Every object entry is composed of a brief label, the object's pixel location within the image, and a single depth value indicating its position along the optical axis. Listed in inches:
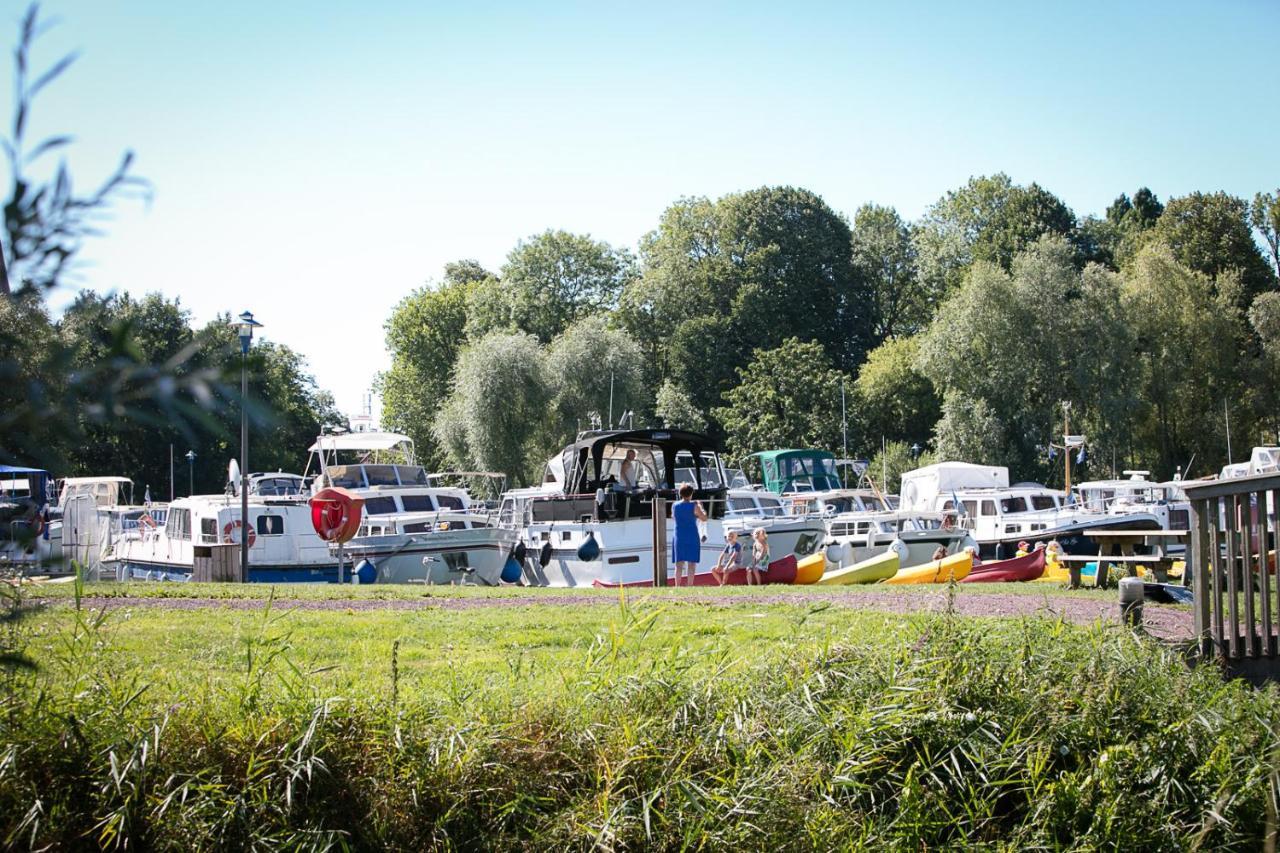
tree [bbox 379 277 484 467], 2955.2
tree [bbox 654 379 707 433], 2458.2
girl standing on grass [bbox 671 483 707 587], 853.2
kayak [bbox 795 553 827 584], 931.3
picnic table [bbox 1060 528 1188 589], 704.4
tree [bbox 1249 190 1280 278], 2583.7
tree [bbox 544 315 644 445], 2250.2
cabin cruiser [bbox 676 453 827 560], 1096.2
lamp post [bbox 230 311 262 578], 675.4
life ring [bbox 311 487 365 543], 927.0
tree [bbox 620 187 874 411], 2618.1
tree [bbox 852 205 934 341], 2886.3
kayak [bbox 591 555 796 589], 901.2
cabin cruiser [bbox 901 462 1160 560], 1227.9
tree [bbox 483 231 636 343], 2758.4
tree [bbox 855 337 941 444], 2429.9
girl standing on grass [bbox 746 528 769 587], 872.9
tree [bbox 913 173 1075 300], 2566.4
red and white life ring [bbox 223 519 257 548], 1137.4
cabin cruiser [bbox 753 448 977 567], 1098.1
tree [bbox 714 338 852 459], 2341.3
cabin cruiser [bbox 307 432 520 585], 1057.5
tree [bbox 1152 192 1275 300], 2426.2
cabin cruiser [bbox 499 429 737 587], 1044.5
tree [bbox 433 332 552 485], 2229.3
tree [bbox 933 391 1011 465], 2055.9
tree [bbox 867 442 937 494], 2289.6
